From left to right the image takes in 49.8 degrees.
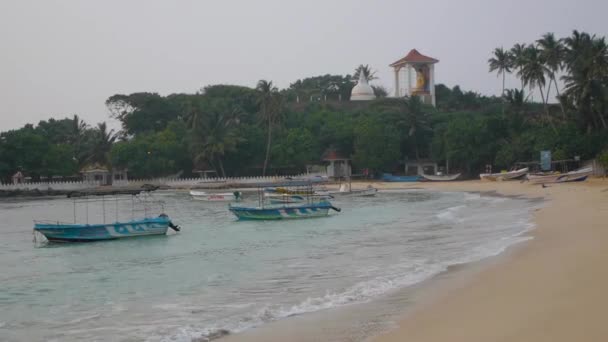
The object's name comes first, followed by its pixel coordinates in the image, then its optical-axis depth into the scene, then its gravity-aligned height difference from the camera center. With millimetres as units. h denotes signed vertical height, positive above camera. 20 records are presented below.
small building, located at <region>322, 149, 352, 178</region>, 74500 +776
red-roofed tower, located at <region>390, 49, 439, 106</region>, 87250 +13062
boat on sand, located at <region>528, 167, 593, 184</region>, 47469 -840
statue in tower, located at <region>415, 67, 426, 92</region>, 88250 +12006
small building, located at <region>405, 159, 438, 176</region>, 73938 +172
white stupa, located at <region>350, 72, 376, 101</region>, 94625 +11350
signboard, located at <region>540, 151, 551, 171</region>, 51969 +522
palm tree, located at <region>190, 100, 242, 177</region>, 71688 +4034
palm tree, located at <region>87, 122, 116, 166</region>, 79125 +3720
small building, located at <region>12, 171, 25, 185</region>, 72675 +86
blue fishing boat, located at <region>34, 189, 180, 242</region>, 26547 -2209
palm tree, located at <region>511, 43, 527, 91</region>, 62500 +11328
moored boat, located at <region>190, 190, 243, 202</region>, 52594 -1885
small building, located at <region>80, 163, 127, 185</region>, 76688 +248
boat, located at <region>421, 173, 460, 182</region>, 66250 -951
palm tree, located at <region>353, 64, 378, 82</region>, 100200 +15134
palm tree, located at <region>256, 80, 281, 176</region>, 73375 +8010
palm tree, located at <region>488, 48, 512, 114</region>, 71562 +11548
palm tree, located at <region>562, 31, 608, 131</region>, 51062 +6970
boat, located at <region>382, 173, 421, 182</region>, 67794 -934
